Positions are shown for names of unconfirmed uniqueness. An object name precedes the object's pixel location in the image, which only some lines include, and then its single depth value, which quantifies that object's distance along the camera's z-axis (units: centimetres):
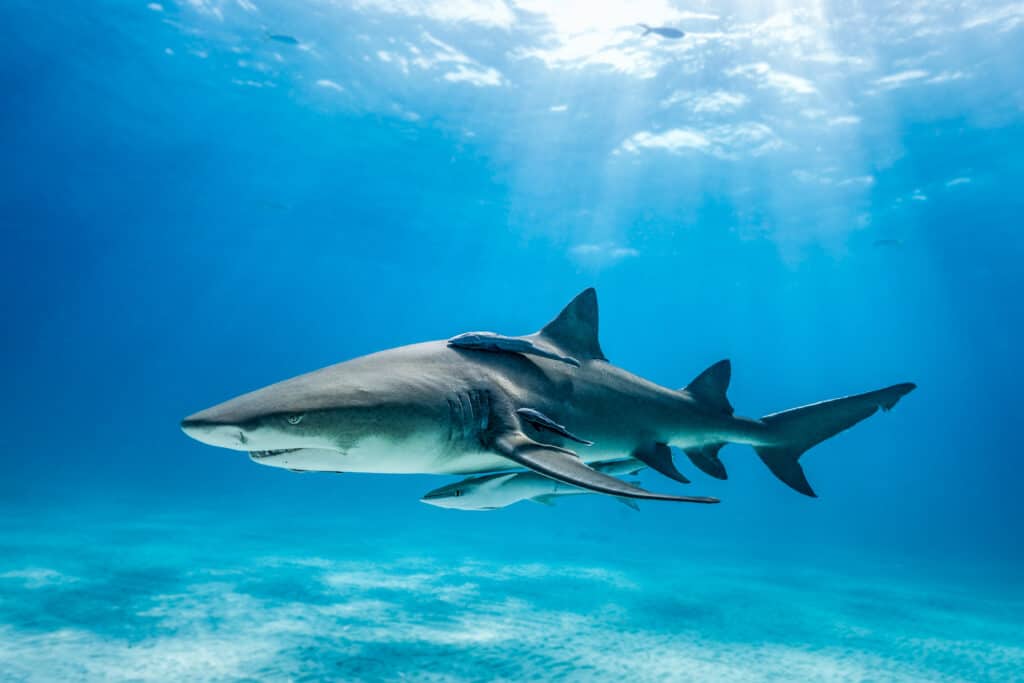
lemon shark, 265
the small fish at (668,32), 1730
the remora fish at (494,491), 400
